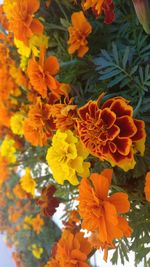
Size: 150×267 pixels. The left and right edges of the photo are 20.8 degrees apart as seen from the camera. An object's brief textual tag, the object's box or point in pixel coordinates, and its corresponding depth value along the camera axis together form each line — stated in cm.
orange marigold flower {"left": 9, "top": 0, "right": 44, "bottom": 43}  60
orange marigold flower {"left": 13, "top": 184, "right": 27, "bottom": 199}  109
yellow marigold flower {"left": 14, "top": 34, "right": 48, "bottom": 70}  64
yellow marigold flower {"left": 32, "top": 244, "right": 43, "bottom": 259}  133
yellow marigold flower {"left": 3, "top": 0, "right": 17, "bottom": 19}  63
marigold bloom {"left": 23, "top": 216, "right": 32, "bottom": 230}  124
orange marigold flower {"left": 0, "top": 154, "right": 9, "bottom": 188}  93
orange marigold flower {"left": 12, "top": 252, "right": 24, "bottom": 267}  139
